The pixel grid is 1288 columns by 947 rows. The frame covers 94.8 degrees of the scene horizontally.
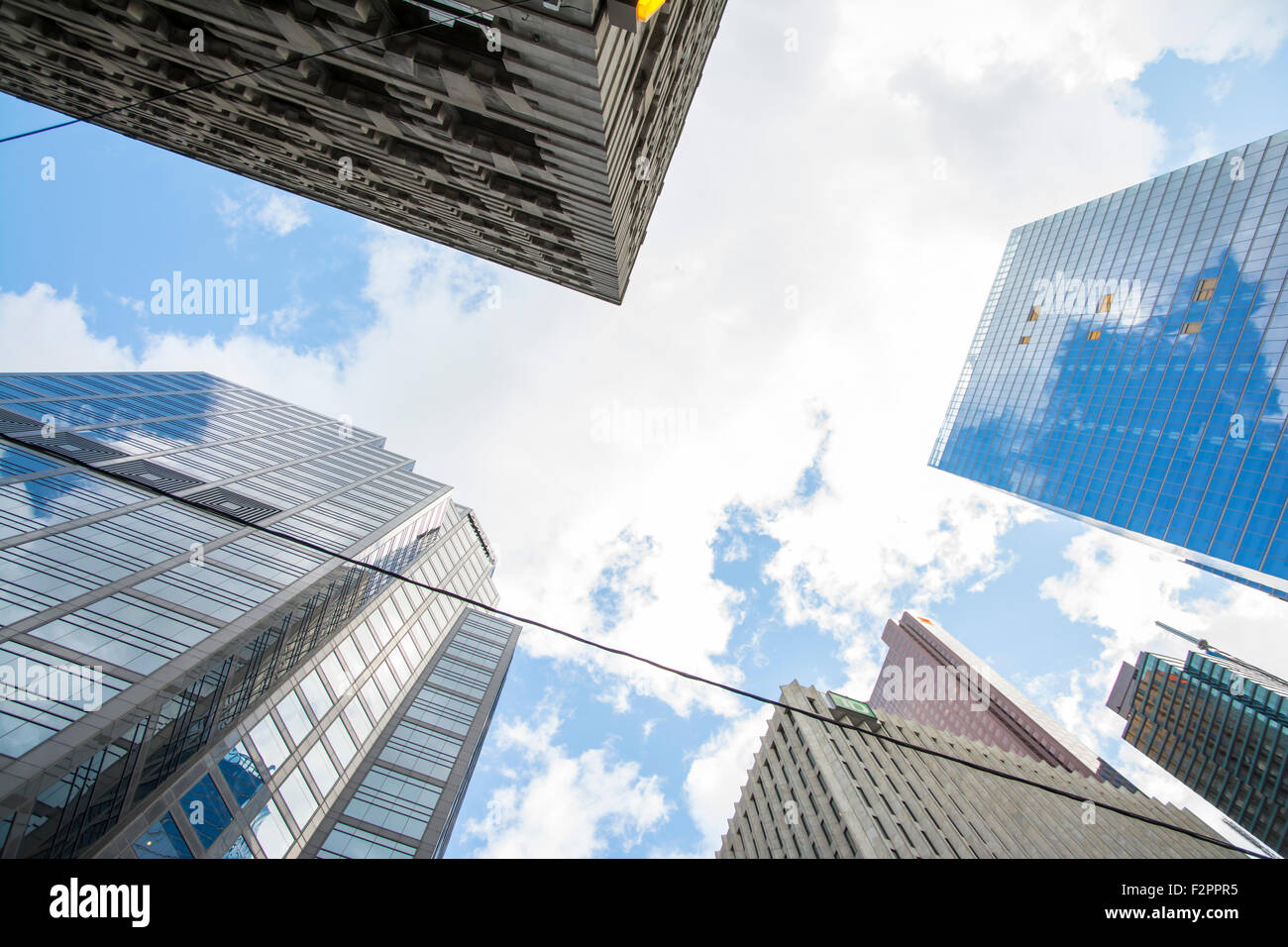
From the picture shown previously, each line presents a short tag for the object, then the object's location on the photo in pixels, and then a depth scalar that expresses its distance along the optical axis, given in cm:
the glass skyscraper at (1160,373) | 5000
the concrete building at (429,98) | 1295
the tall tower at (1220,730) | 7488
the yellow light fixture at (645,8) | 1001
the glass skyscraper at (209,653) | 1723
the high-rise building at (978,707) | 14775
